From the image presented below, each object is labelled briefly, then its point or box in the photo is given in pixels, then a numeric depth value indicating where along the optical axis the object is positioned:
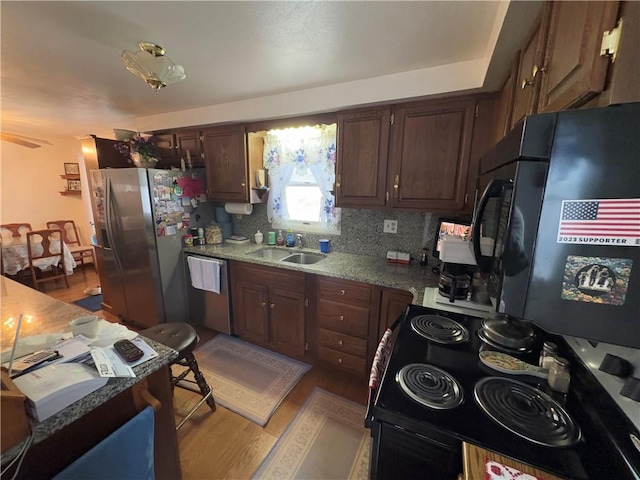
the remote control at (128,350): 0.91
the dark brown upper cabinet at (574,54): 0.56
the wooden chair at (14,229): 4.14
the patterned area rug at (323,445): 1.43
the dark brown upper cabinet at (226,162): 2.52
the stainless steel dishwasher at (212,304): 2.51
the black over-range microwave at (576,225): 0.52
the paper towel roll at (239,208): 2.72
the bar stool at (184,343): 1.57
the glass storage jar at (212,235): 2.85
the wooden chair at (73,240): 4.61
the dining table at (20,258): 3.54
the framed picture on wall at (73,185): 4.89
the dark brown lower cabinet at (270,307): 2.20
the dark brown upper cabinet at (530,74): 0.91
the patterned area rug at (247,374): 1.85
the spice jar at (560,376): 0.79
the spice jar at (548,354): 0.86
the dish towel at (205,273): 2.47
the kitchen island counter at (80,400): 0.72
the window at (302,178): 2.44
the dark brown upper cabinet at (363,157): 1.92
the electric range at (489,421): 0.60
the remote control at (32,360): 0.79
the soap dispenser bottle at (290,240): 2.71
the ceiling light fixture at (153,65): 1.33
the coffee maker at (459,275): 1.32
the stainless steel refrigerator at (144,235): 2.46
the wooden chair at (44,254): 3.70
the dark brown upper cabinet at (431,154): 1.72
